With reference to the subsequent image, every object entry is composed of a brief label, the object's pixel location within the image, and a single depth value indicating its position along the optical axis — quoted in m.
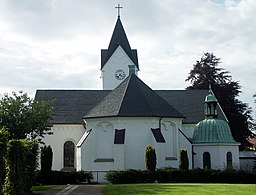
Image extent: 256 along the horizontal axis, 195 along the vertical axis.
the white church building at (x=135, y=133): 44.94
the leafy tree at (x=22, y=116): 40.38
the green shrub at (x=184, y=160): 42.22
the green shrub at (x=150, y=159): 40.96
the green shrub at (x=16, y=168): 23.92
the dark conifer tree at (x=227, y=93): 63.62
